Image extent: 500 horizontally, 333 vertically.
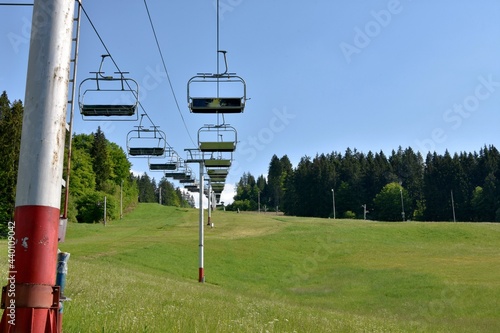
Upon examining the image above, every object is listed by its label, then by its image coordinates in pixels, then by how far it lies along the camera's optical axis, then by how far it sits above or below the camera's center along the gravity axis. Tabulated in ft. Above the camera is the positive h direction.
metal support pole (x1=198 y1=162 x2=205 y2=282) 112.57 -4.11
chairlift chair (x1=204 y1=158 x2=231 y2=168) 108.27 +14.70
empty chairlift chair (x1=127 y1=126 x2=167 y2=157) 92.34 +14.91
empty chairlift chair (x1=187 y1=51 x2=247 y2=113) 56.24 +14.06
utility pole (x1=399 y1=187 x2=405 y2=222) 514.68 +25.49
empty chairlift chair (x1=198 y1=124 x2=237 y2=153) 83.10 +14.14
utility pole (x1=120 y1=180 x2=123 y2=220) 397.23 +22.43
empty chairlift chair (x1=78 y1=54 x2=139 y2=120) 54.92 +13.62
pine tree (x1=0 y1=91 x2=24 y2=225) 232.94 +35.95
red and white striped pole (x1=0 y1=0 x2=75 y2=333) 14.67 +1.72
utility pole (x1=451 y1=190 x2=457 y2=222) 482.41 +22.12
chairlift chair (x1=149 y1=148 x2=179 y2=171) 124.88 +16.29
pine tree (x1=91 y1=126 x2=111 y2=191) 435.94 +60.10
